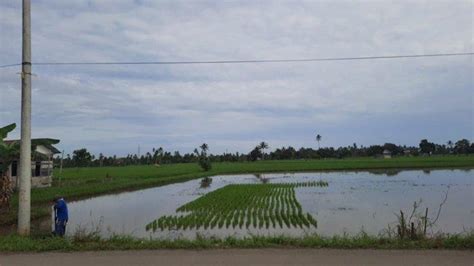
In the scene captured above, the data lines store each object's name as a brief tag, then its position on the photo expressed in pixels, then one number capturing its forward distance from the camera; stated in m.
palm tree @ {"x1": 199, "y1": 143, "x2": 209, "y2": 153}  117.01
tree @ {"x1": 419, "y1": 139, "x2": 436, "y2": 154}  126.06
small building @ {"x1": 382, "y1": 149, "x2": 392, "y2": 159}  128.12
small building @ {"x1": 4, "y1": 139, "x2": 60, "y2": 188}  30.50
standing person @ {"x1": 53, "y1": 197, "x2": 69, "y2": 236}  11.36
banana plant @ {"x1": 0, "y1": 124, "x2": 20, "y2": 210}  16.58
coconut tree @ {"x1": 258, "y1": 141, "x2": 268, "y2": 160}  126.96
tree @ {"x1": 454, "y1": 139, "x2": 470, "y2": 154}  123.18
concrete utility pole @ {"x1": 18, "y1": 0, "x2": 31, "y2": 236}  10.64
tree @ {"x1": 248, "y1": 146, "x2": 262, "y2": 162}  122.75
